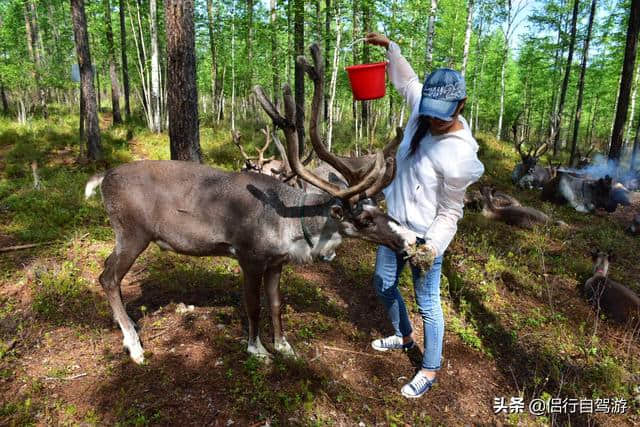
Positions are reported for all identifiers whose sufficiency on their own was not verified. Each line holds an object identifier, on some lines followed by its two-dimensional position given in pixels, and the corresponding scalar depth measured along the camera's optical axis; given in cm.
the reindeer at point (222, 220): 343
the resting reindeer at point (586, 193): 1124
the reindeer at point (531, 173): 1384
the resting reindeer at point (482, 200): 983
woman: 274
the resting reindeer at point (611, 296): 484
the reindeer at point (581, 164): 1666
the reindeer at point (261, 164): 964
